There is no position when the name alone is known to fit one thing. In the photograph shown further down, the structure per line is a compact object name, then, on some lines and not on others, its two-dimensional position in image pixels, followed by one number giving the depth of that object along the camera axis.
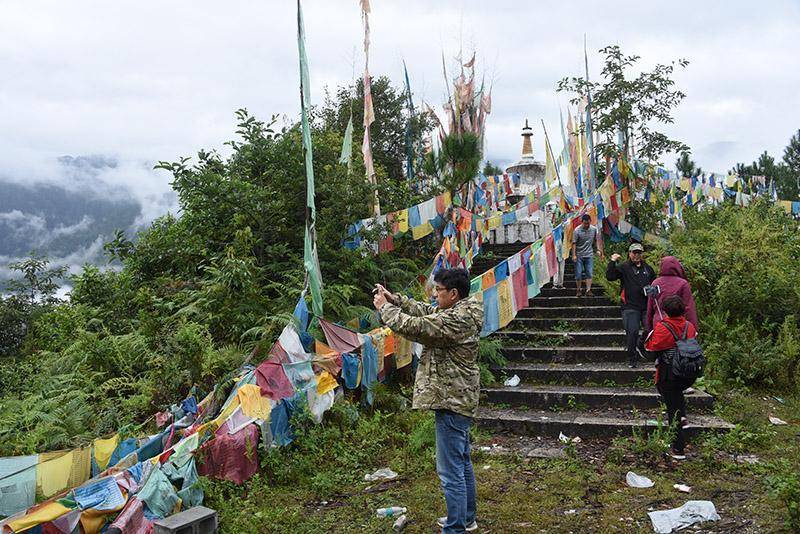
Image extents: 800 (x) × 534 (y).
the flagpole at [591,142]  13.48
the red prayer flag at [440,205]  11.13
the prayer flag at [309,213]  6.79
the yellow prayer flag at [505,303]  8.56
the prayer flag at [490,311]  8.38
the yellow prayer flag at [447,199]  10.81
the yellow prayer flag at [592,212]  12.39
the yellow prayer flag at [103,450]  4.96
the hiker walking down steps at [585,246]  10.07
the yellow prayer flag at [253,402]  5.42
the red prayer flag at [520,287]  8.91
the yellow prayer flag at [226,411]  5.26
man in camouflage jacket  3.54
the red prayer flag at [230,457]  5.00
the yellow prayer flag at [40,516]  3.87
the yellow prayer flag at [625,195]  13.91
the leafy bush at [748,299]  7.42
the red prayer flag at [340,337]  6.61
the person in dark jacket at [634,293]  7.53
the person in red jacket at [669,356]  5.23
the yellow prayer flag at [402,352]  7.30
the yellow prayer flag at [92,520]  4.12
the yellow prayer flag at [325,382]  6.19
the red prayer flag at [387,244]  10.09
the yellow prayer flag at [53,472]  4.57
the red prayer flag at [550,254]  9.92
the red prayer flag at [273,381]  5.73
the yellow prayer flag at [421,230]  11.09
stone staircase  6.32
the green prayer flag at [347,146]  10.93
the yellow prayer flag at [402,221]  10.62
